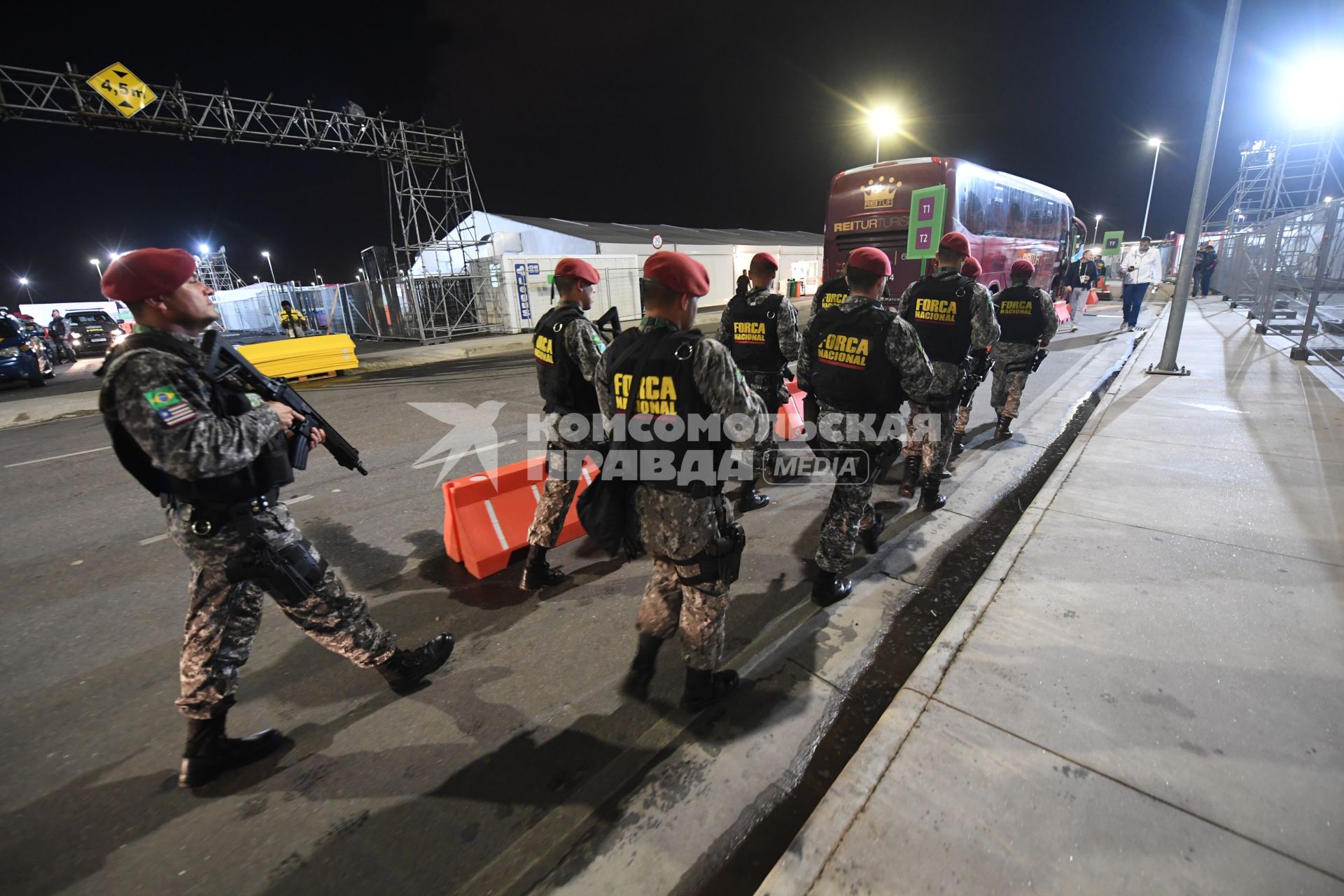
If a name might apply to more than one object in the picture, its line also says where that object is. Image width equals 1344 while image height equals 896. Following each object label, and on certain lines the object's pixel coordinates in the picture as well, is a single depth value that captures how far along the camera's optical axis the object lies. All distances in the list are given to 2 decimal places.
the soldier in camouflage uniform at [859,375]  3.15
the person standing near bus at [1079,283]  14.27
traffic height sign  11.95
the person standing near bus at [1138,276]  12.77
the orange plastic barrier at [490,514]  3.70
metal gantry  12.15
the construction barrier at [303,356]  12.14
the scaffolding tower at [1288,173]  18.59
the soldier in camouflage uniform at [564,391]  3.22
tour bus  10.34
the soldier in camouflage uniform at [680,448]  2.09
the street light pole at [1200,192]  7.39
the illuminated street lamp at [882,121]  19.31
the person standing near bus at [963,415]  5.75
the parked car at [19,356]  11.92
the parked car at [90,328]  19.56
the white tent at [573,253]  20.80
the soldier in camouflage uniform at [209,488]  1.83
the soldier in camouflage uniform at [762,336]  4.34
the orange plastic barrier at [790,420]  6.14
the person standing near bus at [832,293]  5.66
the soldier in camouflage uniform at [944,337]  4.44
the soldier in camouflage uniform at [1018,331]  5.66
